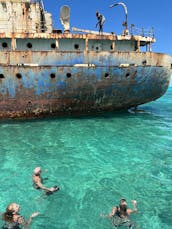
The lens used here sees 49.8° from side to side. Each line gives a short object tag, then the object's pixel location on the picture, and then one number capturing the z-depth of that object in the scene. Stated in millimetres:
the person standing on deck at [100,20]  10622
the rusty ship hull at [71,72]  8987
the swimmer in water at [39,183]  4603
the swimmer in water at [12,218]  3560
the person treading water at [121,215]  3676
